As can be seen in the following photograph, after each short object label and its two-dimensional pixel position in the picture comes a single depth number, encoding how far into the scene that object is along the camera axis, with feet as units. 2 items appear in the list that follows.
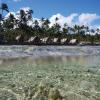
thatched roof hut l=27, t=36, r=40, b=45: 135.27
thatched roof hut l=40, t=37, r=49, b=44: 149.31
